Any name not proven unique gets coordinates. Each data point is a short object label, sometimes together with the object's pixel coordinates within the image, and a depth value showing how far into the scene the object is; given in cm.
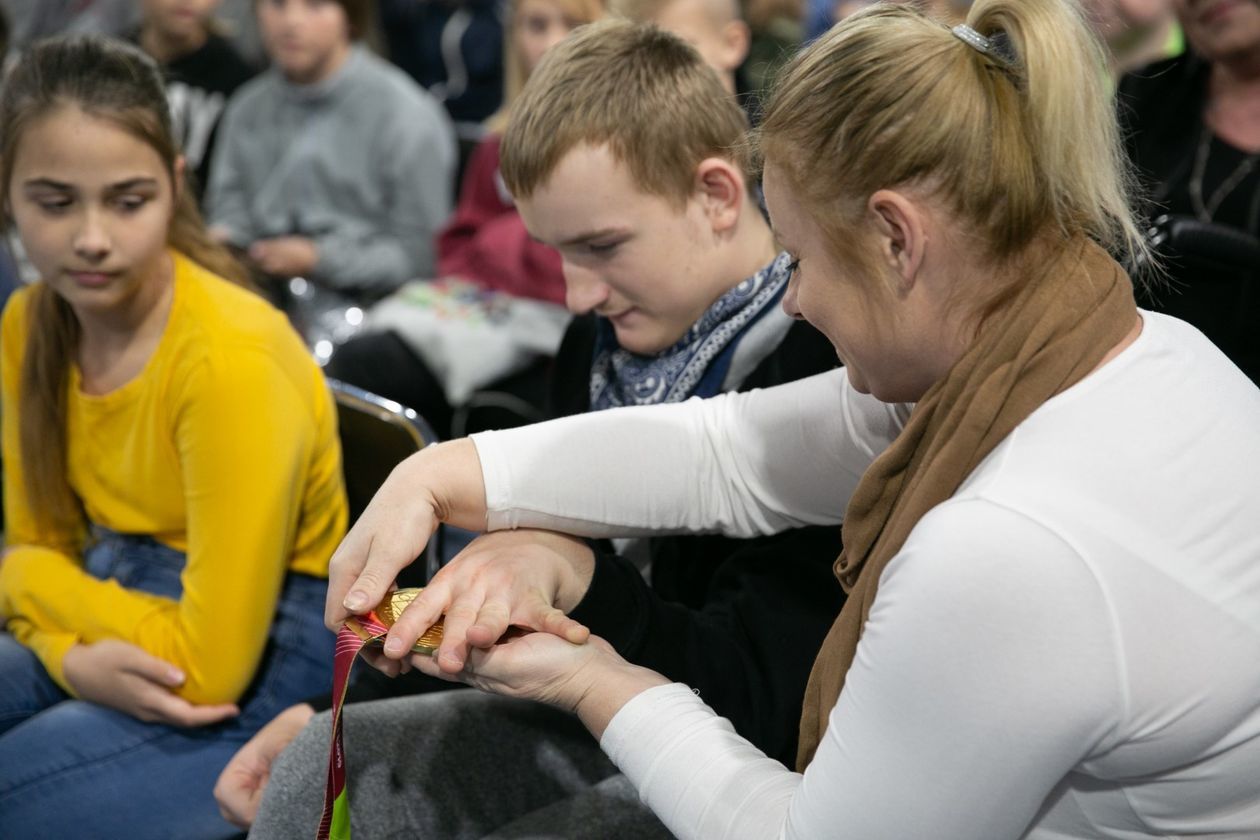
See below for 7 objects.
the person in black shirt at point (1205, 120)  230
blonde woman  89
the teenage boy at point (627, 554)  129
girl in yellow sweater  156
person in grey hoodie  333
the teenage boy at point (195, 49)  396
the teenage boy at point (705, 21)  273
